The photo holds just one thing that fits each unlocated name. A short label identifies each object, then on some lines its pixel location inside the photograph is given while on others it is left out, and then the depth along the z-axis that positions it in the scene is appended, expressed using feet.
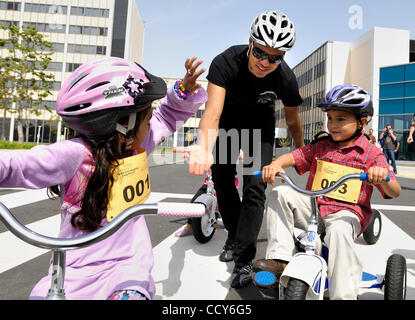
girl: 4.44
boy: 6.34
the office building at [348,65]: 112.27
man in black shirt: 7.73
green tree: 78.23
